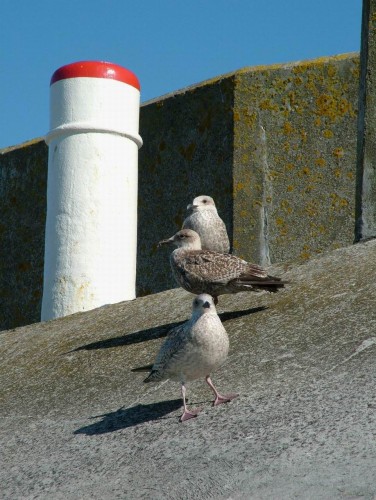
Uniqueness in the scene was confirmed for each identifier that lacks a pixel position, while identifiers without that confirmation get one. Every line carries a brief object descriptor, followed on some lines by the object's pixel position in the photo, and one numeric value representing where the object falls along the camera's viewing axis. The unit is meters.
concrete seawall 18.23
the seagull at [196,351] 10.65
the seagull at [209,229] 15.04
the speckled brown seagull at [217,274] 13.19
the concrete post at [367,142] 15.12
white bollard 16.58
